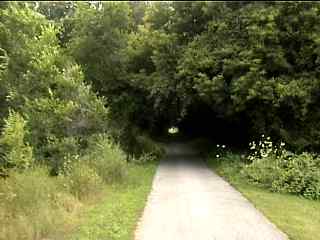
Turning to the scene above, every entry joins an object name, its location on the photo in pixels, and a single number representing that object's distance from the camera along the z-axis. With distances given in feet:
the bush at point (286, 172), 54.57
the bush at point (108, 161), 55.52
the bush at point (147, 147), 91.45
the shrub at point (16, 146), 46.98
